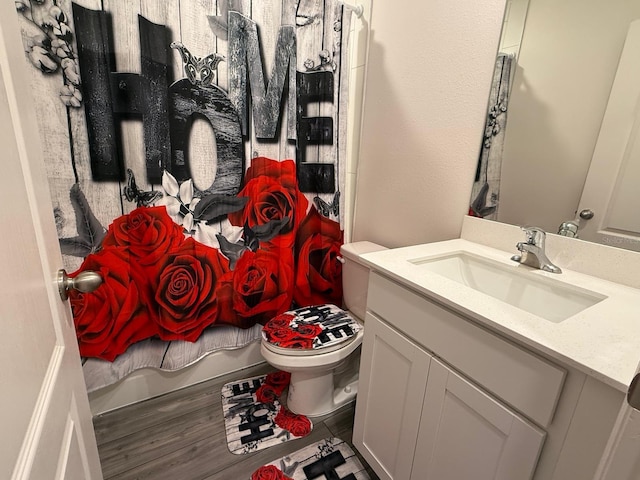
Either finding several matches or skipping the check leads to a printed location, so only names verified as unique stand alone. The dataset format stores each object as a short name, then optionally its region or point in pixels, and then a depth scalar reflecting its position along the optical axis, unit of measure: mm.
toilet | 1278
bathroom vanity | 559
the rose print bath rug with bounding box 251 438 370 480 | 1180
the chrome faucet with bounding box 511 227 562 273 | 967
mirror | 888
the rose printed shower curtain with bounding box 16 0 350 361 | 1071
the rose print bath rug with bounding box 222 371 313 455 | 1325
